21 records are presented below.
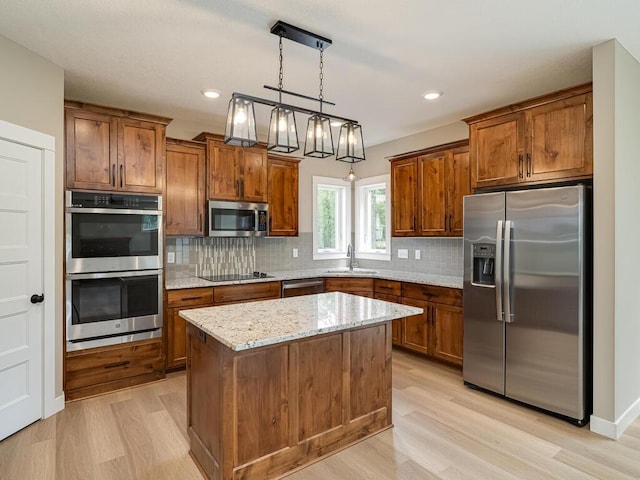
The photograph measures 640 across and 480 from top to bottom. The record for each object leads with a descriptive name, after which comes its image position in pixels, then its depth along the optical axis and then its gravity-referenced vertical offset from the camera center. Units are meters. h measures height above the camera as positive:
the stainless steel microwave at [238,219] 4.15 +0.22
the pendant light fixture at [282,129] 2.25 +0.66
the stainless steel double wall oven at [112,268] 3.15 -0.27
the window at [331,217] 5.49 +0.32
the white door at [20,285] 2.61 -0.35
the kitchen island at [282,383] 2.04 -0.89
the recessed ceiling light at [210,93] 3.47 +1.36
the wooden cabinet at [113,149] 3.18 +0.80
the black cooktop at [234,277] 4.18 -0.45
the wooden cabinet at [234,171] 4.12 +0.77
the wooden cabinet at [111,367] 3.19 -1.17
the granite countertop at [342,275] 3.85 -0.46
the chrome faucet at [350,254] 5.73 -0.24
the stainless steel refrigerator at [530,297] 2.77 -0.48
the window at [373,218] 5.37 +0.30
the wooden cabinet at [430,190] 4.04 +0.56
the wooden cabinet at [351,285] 4.73 -0.60
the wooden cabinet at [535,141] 2.82 +0.81
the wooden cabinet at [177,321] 3.70 -0.83
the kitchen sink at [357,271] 4.91 -0.46
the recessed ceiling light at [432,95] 3.54 +1.37
